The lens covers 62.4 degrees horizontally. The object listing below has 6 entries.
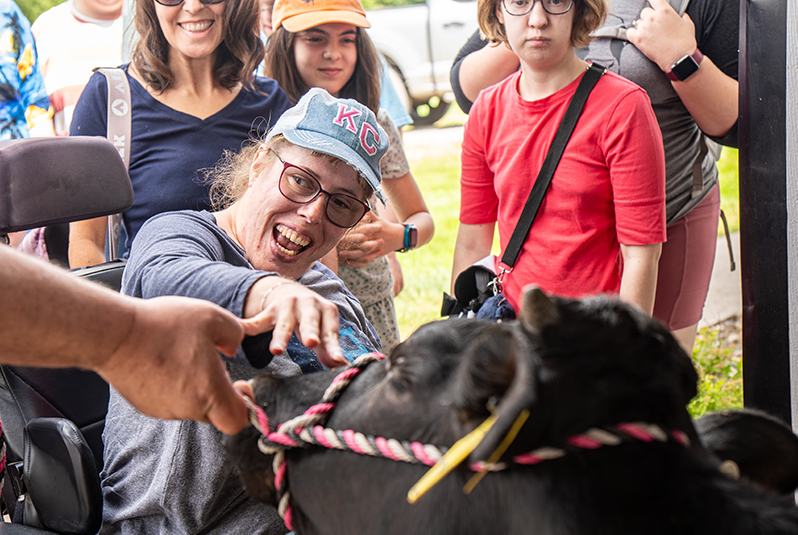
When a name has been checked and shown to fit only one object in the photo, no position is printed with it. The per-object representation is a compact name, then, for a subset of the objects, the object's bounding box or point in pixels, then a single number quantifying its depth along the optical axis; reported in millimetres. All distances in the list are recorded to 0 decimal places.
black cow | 811
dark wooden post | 1959
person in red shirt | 2445
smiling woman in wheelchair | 1413
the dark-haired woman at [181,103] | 2367
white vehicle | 9172
